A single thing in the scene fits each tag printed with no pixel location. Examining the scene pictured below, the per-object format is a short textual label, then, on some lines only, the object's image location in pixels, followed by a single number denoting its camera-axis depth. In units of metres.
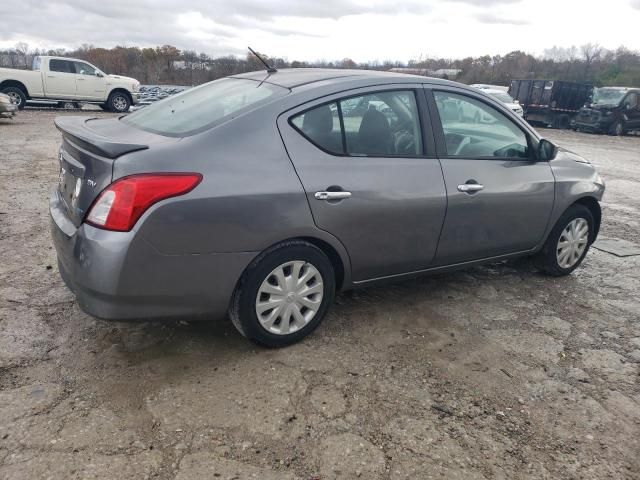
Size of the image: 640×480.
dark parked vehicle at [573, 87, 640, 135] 21.36
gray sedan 2.57
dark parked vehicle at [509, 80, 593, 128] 23.77
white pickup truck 16.75
